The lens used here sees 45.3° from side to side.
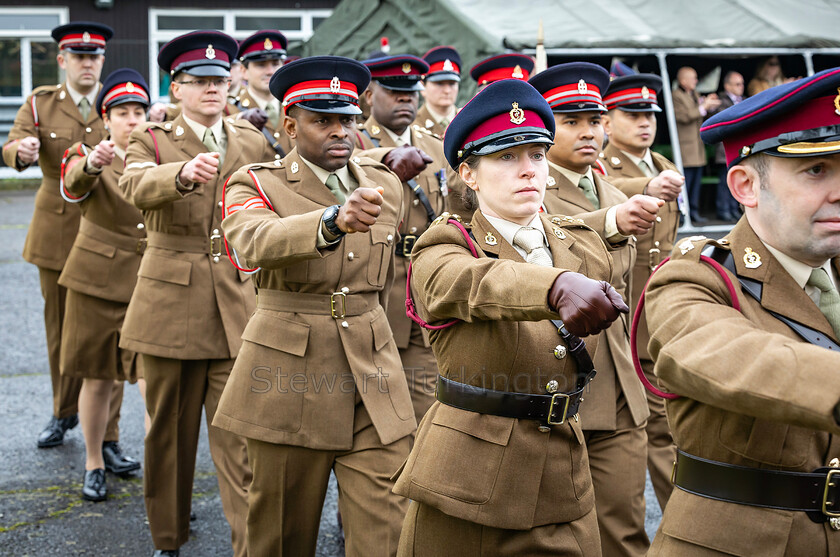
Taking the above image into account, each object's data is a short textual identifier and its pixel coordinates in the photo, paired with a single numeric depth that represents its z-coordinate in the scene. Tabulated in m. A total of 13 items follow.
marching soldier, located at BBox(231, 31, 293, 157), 7.67
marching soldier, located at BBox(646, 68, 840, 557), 2.19
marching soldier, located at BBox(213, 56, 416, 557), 3.82
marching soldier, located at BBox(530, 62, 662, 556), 3.95
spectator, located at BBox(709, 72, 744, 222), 13.12
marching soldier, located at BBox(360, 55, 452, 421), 5.28
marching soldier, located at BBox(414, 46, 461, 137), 7.74
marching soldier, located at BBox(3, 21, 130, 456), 6.75
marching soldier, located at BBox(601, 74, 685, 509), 5.16
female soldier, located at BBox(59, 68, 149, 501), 5.90
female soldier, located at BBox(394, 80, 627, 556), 2.89
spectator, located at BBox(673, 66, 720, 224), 12.53
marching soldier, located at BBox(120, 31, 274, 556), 4.87
